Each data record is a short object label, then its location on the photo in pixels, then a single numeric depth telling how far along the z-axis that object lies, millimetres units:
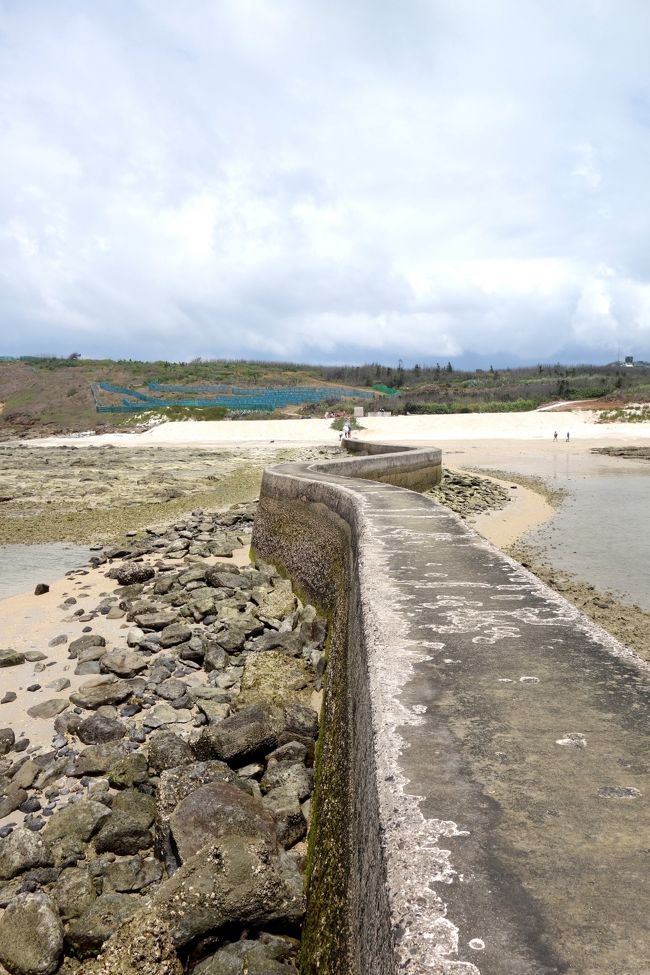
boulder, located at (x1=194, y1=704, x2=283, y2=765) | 3939
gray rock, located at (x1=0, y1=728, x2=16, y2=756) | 4423
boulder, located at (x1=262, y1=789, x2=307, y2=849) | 3336
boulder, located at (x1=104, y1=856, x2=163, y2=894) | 3027
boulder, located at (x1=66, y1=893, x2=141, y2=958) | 2688
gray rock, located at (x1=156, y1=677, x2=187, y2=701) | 5131
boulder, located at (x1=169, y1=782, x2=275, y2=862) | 2893
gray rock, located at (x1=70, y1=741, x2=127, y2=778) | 4082
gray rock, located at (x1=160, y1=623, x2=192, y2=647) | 6262
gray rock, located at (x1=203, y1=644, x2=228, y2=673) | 5711
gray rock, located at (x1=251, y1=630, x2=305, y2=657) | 5926
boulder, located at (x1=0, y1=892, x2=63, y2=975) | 2596
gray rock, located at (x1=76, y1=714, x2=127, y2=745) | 4496
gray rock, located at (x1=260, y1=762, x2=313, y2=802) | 3711
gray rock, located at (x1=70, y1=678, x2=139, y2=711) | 5027
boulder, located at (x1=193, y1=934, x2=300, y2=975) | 2381
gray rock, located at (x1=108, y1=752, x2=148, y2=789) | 3850
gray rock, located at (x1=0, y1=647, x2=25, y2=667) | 5887
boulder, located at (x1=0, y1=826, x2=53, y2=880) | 3150
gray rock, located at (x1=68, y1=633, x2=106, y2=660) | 6152
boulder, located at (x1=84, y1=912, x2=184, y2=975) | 2398
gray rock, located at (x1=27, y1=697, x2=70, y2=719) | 4945
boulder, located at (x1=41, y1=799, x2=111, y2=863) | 3289
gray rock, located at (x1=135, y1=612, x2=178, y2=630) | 6734
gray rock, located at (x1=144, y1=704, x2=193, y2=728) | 4703
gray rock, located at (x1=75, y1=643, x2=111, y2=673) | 5879
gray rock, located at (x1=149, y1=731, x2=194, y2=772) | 3922
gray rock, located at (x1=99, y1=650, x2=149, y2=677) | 5570
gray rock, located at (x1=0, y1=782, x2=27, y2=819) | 3737
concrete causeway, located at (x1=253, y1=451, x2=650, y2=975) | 1480
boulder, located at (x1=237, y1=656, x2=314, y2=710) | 4961
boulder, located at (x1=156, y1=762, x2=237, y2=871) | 3197
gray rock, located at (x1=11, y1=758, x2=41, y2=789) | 3973
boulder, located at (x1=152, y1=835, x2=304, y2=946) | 2471
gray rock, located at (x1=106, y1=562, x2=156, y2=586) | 8633
